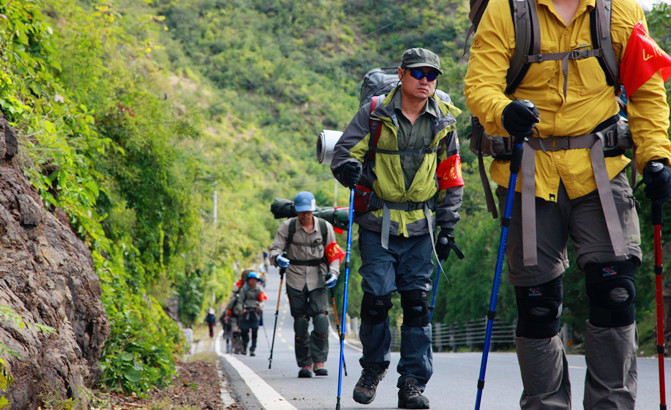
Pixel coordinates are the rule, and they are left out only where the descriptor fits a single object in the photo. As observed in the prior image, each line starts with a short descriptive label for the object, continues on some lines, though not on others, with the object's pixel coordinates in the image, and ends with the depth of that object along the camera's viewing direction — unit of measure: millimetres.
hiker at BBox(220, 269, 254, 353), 22209
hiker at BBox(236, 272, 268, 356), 21250
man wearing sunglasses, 5863
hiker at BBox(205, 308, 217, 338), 43309
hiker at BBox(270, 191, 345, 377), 10078
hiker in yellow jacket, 3729
